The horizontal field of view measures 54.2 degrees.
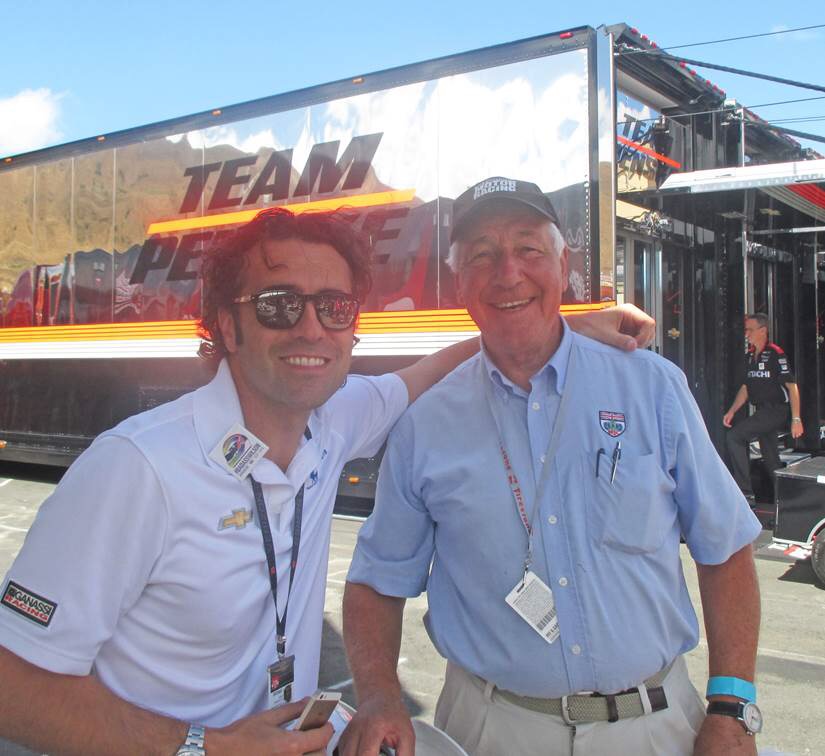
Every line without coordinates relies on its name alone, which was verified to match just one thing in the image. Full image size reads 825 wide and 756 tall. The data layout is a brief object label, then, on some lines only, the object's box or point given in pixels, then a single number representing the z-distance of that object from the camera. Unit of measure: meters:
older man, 1.73
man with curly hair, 1.46
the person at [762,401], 7.59
